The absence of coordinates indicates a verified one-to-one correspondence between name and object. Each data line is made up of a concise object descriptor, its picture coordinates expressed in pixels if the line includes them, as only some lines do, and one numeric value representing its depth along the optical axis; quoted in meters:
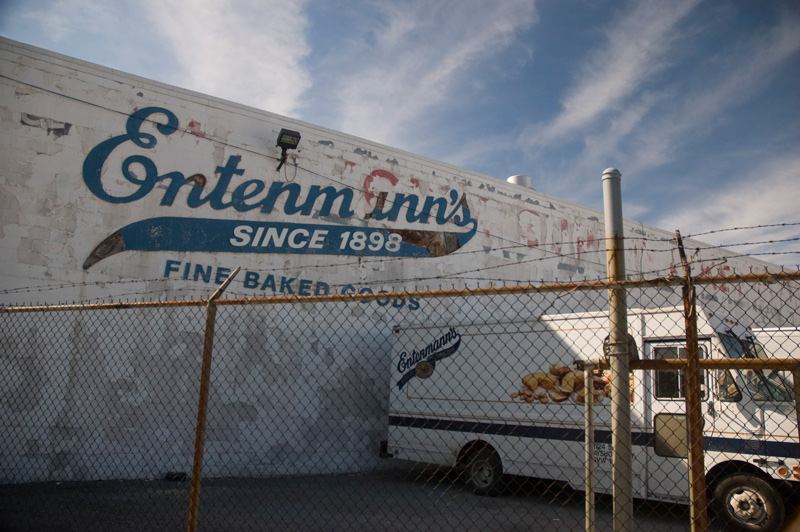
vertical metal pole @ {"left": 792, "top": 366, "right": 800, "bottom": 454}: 2.78
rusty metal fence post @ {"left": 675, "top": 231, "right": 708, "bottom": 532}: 2.80
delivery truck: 6.92
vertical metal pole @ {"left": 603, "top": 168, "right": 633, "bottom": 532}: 2.99
